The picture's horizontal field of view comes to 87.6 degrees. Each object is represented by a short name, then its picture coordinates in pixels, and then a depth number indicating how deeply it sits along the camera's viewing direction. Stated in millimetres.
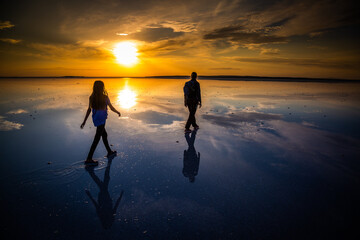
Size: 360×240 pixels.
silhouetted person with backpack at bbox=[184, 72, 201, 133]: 9266
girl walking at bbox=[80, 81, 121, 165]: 5535
